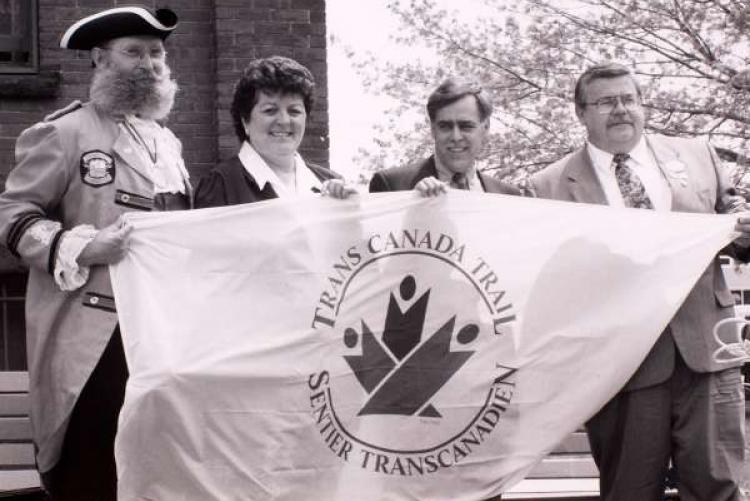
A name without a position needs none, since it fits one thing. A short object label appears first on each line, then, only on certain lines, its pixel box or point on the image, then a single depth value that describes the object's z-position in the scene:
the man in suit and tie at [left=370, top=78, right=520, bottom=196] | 5.12
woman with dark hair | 5.03
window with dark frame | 8.07
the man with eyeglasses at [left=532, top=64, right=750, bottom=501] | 4.91
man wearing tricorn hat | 4.78
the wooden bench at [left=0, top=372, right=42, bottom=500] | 5.79
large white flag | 4.84
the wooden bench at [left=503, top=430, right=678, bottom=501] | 5.94
